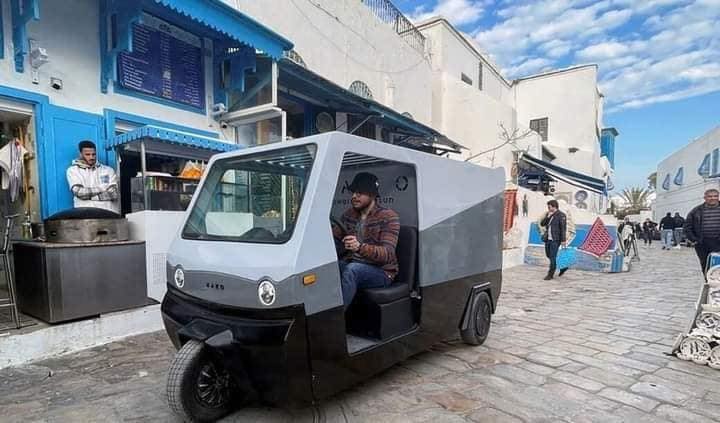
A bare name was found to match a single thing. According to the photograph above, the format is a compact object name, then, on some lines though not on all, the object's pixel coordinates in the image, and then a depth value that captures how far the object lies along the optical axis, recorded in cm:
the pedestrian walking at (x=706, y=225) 622
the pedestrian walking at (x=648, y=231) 2225
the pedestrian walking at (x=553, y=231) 906
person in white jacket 472
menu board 545
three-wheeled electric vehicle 231
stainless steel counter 392
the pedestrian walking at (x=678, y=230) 1808
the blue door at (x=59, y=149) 471
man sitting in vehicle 300
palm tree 4372
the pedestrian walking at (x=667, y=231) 1809
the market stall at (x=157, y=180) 477
